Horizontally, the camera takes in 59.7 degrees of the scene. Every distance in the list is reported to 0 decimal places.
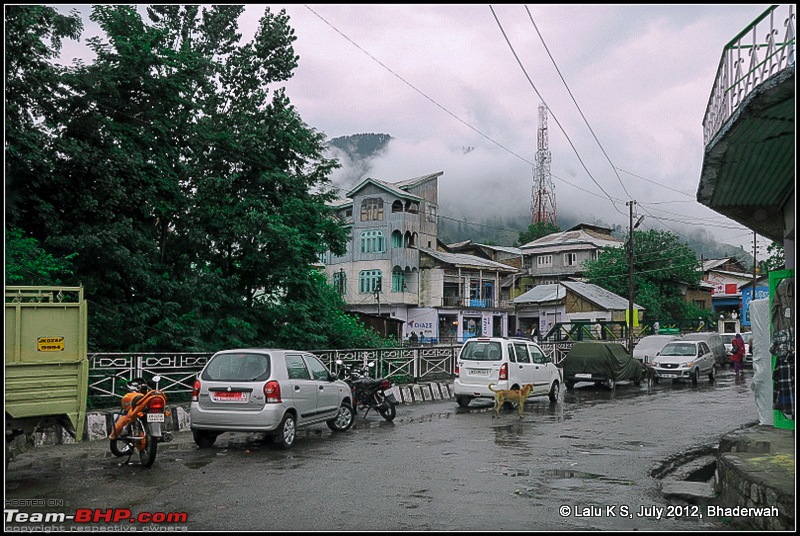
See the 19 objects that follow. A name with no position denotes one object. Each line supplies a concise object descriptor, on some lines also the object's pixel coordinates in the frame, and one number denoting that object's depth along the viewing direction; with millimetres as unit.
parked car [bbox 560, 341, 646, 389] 25141
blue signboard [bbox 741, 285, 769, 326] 59738
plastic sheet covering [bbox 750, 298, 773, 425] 12773
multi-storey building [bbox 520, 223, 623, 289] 70875
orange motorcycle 9766
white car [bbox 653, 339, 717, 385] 28438
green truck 8539
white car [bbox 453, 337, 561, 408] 18078
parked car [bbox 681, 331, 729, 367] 37481
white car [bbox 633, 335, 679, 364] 34500
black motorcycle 15703
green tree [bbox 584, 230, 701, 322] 59531
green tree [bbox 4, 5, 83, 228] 15555
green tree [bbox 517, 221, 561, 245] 103625
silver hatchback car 11391
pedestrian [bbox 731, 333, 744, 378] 33594
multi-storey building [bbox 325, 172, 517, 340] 56625
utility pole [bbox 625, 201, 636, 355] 36938
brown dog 16625
